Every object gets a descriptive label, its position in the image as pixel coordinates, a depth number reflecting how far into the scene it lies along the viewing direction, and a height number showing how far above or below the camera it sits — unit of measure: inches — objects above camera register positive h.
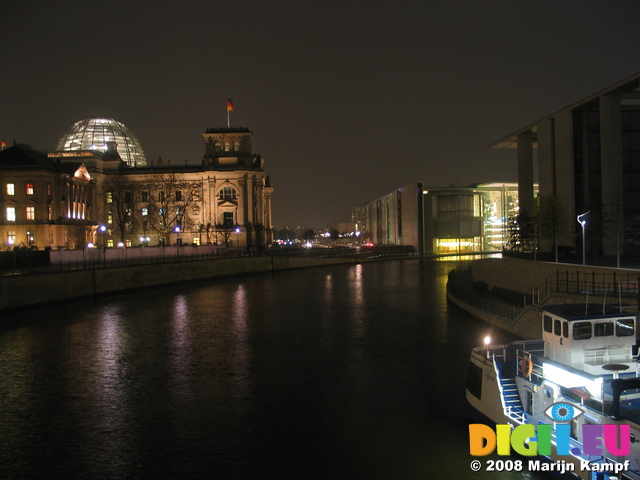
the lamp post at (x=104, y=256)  2362.8 -55.5
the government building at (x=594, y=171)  2053.4 +237.6
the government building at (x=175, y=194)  3937.0 +375.3
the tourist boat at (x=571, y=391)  543.5 -176.8
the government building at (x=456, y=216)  5064.0 +162.4
